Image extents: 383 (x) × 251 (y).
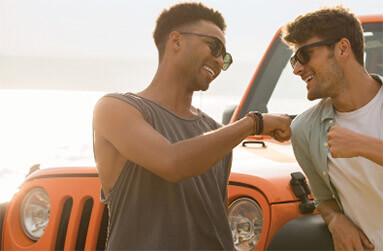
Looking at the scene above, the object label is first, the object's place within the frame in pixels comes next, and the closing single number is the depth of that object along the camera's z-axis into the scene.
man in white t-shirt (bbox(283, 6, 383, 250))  2.62
